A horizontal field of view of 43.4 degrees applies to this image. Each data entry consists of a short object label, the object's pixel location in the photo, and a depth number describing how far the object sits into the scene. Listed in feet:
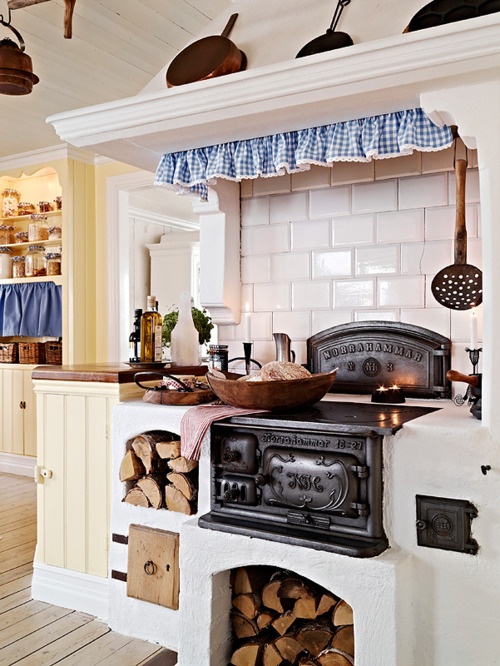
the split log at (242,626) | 6.52
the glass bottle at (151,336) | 9.55
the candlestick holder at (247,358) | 8.77
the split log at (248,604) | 6.53
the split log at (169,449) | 7.14
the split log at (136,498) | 7.39
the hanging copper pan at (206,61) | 7.20
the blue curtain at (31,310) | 16.03
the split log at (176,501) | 7.06
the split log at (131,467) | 7.44
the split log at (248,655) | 6.33
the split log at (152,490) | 7.29
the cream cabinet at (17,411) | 15.96
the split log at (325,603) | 6.17
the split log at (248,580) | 6.65
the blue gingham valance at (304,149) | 6.51
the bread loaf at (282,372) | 6.67
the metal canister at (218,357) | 8.68
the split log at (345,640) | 5.98
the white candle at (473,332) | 7.16
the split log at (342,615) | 5.98
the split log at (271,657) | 6.28
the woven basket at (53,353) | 16.08
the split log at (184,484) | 7.02
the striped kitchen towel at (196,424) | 6.40
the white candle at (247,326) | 8.98
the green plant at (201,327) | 11.93
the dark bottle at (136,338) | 9.66
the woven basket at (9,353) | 16.65
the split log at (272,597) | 6.43
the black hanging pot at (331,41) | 6.96
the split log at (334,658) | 5.88
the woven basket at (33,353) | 16.29
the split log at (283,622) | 6.35
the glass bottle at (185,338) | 9.30
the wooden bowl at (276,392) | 6.34
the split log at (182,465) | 7.03
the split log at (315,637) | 6.13
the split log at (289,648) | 6.21
